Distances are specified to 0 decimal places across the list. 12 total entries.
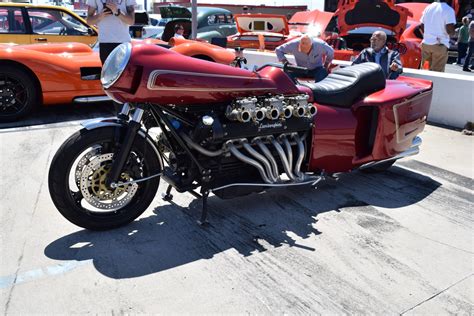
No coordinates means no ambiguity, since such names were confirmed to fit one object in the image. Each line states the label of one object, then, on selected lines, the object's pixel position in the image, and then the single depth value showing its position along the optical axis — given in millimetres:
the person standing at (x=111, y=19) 4344
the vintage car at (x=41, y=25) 7336
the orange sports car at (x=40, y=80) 5508
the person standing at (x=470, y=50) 13438
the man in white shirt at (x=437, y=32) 7297
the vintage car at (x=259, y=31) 11250
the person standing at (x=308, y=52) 5720
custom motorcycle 2859
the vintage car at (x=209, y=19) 12453
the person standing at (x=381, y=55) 5680
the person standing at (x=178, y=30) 9625
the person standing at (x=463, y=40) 14594
